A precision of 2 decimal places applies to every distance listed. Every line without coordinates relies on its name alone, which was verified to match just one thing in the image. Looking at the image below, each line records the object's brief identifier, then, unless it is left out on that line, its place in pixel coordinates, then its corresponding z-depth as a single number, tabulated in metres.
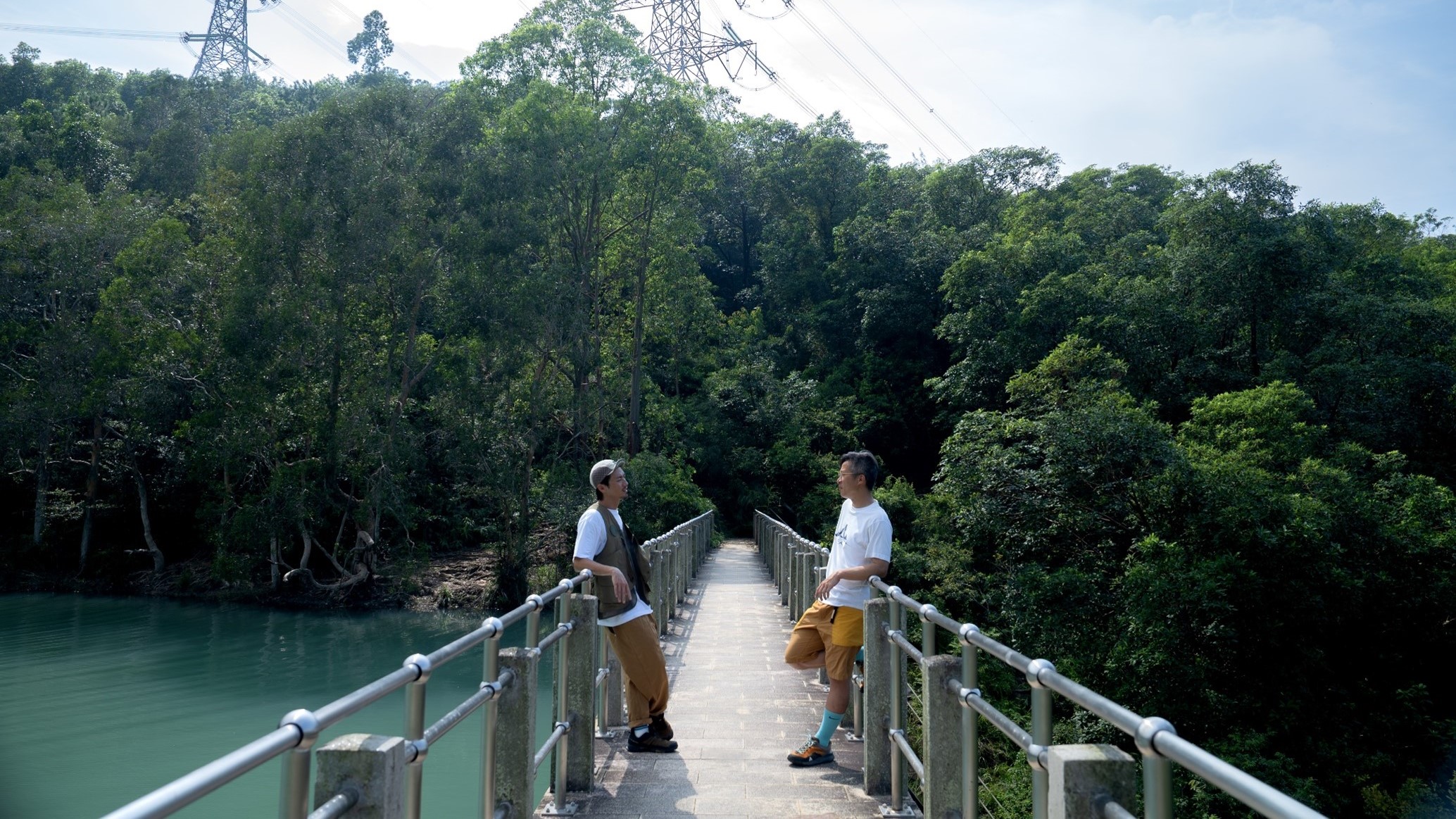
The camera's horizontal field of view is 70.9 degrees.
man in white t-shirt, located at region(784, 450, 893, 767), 5.34
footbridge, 2.01
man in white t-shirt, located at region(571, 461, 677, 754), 5.43
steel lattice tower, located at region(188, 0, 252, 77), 53.38
